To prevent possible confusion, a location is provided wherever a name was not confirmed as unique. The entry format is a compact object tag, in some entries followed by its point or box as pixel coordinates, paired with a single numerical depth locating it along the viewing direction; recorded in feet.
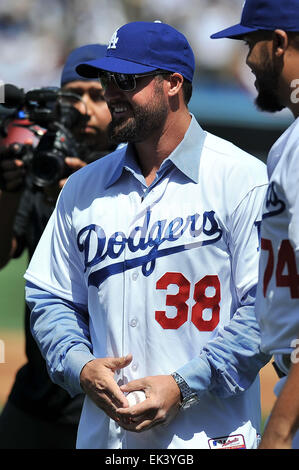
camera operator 27.22
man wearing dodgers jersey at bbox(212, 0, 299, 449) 14.75
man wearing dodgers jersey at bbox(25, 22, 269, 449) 18.61
